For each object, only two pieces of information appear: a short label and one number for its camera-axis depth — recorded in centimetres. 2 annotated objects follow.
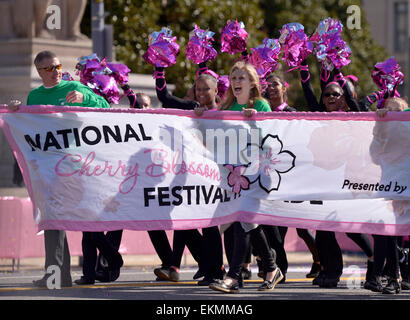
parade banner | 1930
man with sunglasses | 1952
